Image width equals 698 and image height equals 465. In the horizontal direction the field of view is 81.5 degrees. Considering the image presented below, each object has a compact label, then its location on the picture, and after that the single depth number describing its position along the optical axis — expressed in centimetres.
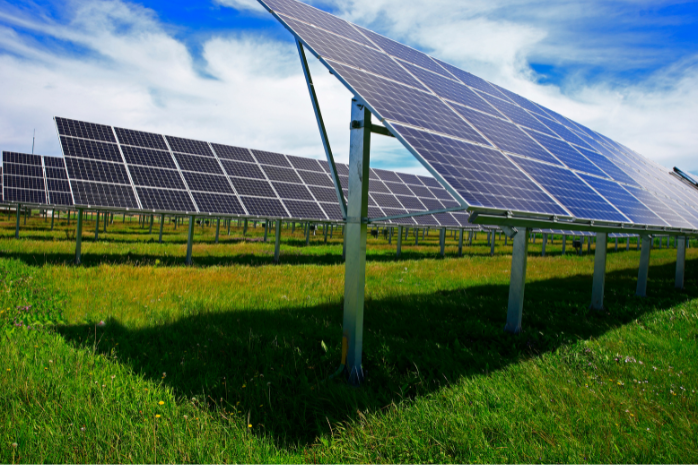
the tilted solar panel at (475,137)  486
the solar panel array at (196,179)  1532
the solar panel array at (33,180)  1617
